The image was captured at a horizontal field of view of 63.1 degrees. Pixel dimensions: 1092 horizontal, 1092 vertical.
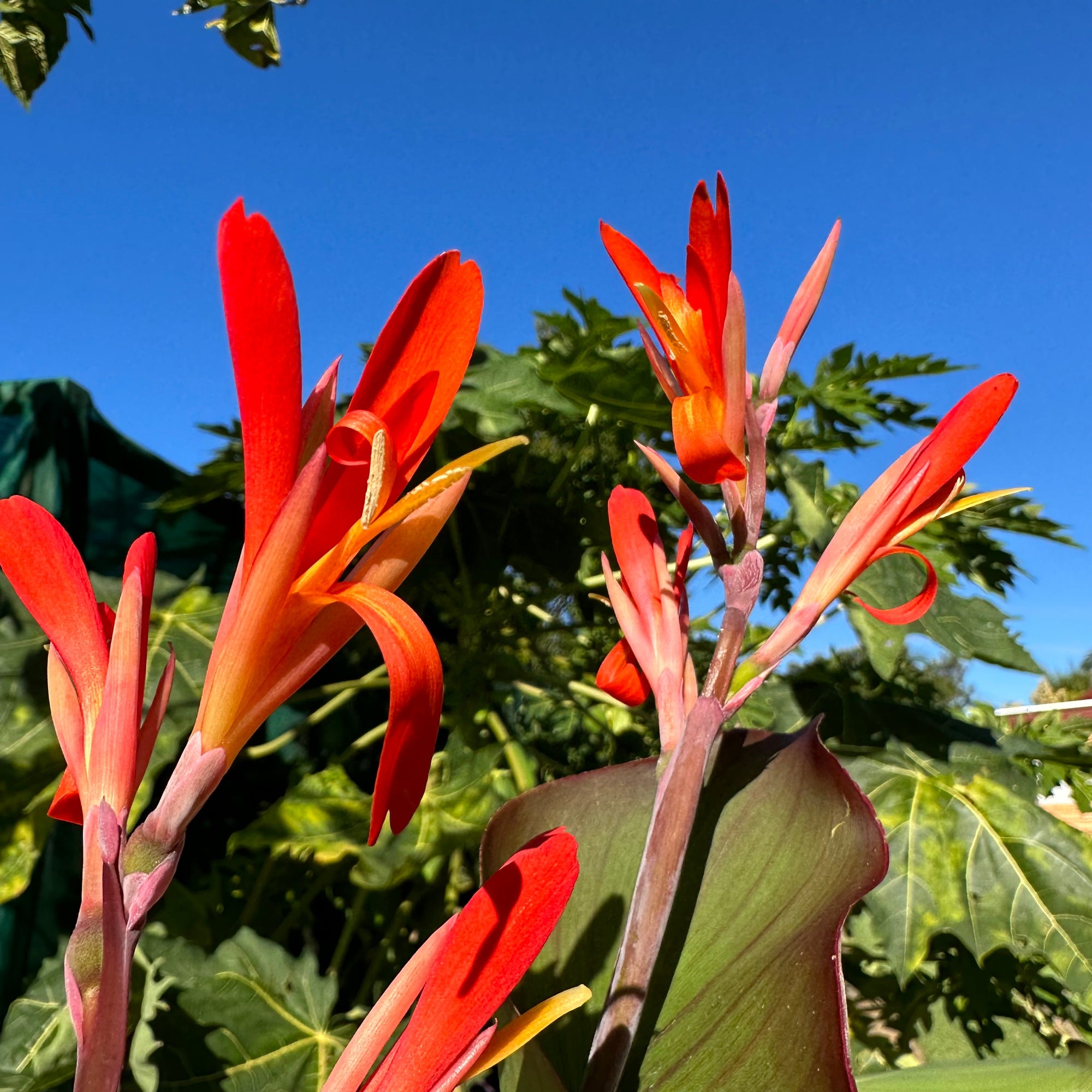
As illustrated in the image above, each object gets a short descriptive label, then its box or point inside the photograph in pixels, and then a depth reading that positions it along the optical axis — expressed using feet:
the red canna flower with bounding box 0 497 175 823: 0.57
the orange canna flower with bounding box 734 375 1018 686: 0.88
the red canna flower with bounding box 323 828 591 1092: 0.54
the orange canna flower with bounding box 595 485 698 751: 0.99
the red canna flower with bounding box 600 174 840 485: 0.92
